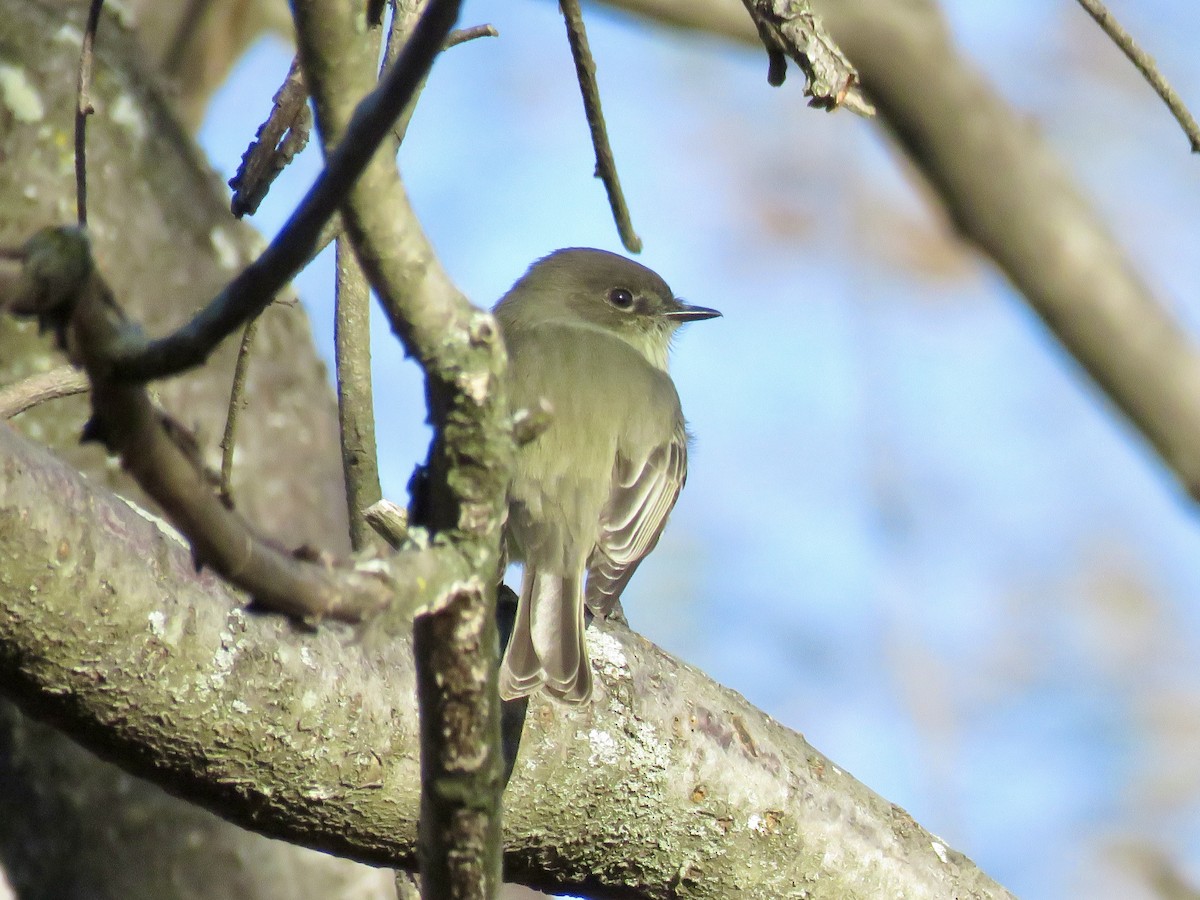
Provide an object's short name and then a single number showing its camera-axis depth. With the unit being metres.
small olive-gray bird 6.18
